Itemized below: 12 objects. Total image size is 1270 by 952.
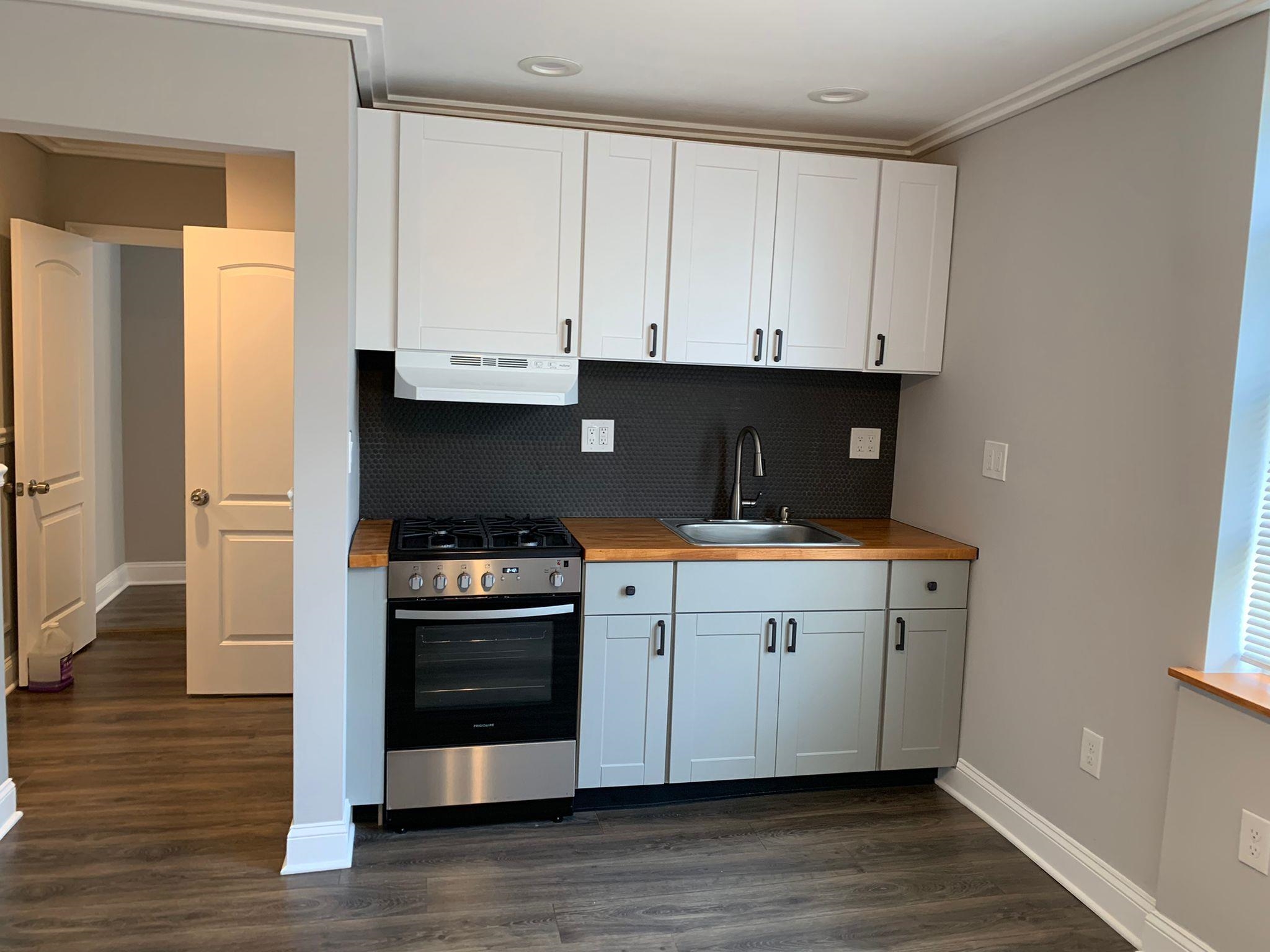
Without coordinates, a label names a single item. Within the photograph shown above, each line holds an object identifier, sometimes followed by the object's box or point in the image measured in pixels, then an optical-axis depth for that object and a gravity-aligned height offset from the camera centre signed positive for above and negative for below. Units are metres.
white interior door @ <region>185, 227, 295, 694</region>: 3.99 -0.34
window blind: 2.37 -0.45
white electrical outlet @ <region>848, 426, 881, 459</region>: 3.91 -0.14
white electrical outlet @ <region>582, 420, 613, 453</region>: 3.67 -0.16
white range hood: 3.13 +0.05
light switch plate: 3.20 -0.16
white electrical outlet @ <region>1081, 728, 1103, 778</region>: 2.75 -0.99
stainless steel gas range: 2.95 -0.91
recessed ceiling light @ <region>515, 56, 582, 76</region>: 2.87 +1.03
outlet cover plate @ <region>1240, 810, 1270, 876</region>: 2.17 -0.98
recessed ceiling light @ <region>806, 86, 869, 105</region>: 3.05 +1.04
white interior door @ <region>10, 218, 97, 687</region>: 4.01 -0.25
